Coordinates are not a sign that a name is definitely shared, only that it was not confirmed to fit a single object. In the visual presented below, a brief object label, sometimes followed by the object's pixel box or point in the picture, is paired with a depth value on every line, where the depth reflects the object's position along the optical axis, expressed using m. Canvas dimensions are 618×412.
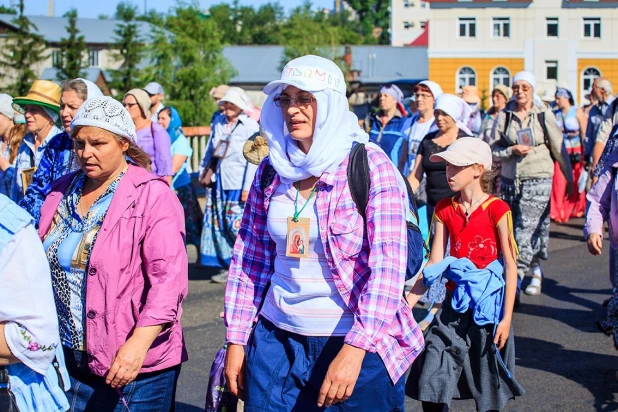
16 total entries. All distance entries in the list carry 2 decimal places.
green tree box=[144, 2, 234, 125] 32.19
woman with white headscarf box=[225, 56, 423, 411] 3.26
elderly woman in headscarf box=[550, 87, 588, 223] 13.96
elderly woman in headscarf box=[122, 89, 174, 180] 8.29
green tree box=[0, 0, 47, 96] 51.19
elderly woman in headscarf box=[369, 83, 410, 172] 9.23
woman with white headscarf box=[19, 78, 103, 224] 4.36
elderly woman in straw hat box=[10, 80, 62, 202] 5.69
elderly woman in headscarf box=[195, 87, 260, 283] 9.19
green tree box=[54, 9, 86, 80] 59.47
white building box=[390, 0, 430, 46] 134.62
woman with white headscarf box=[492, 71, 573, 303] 8.62
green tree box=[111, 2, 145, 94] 60.81
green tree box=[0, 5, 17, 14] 95.70
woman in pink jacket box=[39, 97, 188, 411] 3.52
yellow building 68.50
